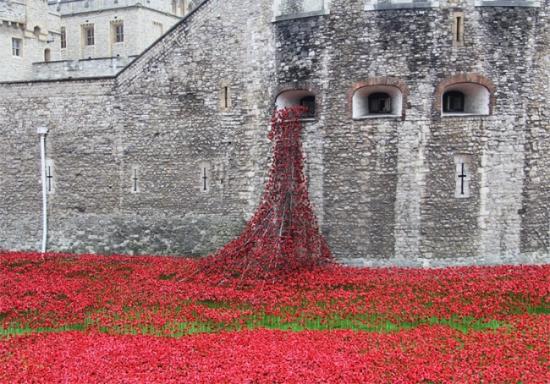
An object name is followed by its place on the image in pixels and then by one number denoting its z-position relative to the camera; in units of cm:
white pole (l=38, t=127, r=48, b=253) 1738
